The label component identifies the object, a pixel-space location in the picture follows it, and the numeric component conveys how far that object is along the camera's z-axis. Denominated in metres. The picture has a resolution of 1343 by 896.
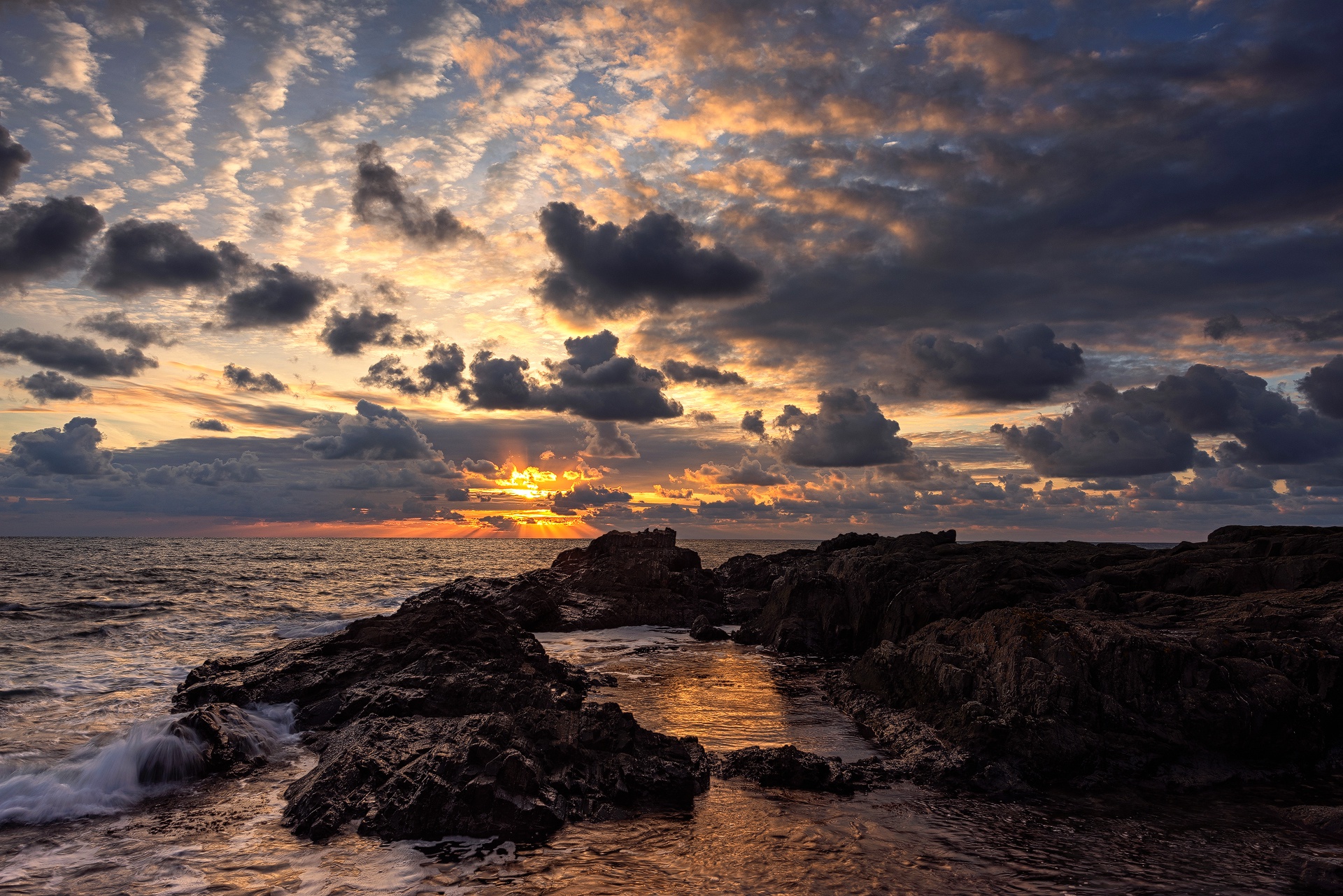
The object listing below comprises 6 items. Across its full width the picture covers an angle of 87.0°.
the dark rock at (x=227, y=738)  15.30
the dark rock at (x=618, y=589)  43.00
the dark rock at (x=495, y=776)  11.62
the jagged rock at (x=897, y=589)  29.42
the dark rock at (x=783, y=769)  14.10
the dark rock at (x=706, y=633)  39.47
